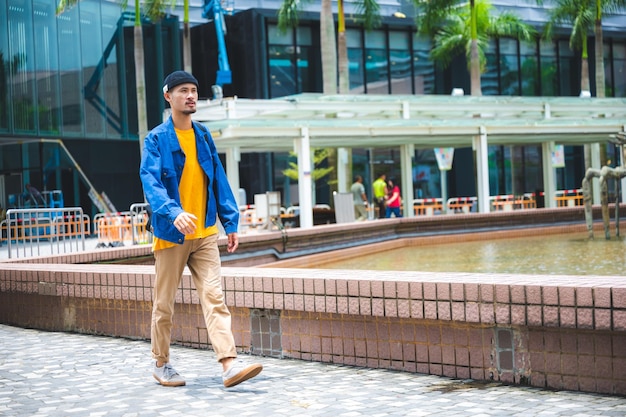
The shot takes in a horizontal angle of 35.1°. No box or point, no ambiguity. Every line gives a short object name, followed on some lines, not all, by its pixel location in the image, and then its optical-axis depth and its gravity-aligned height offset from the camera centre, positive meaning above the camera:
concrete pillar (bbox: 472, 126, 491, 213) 29.06 +0.57
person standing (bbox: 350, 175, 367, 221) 28.62 -0.26
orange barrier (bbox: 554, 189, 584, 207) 36.90 -0.70
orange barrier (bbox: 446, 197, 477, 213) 34.94 -0.73
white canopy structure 25.00 +1.86
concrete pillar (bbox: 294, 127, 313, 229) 24.80 +0.25
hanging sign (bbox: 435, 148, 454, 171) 34.31 +1.11
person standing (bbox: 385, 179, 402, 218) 30.06 -0.41
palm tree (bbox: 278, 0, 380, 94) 34.38 +5.89
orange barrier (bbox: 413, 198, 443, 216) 35.59 -0.77
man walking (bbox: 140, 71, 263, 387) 6.02 -0.14
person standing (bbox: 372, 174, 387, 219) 31.34 -0.09
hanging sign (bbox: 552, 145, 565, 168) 34.22 +0.95
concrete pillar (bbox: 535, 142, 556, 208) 33.72 +0.26
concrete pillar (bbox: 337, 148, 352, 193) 32.17 +0.74
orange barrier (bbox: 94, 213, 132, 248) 22.22 -0.72
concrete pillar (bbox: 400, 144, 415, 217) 31.64 +0.39
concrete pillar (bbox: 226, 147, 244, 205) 26.62 +0.90
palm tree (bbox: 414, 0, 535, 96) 39.28 +6.96
